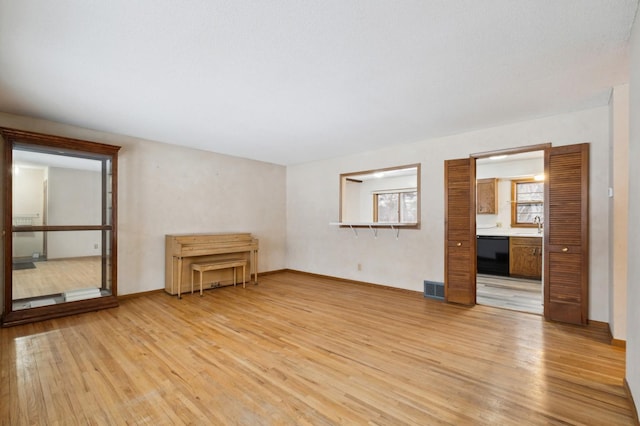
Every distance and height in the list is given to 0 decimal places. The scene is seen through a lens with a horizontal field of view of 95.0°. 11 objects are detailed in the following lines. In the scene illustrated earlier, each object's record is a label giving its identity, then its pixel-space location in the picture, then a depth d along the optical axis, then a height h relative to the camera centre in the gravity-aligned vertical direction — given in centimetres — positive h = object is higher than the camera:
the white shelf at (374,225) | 481 -23
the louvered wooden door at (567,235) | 334 -25
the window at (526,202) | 650 +24
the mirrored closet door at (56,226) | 342 -20
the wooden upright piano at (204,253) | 469 -72
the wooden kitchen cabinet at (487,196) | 677 +40
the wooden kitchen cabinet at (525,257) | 579 -88
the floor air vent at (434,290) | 441 -118
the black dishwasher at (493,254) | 616 -90
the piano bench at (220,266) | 471 -91
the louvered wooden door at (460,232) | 419 -28
